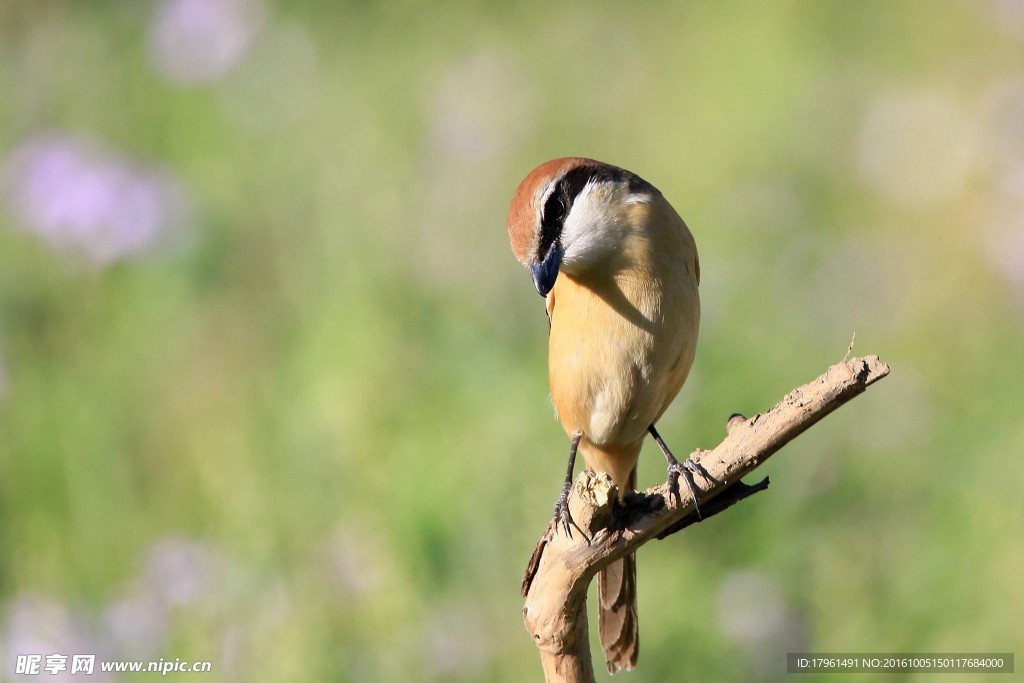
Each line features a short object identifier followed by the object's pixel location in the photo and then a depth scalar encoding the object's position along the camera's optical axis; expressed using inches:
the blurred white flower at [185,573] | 342.0
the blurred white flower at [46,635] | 339.9
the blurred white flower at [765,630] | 336.0
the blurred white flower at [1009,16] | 486.9
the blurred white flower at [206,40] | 490.6
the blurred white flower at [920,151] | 462.6
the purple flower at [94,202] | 427.8
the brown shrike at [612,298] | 251.6
